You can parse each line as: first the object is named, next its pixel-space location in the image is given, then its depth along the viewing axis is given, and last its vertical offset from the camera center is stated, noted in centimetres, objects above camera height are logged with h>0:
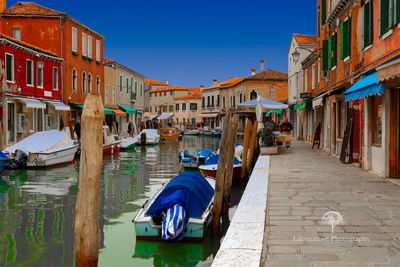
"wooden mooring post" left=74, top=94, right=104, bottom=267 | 374 -47
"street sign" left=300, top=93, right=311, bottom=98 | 2213 +188
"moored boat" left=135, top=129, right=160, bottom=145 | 3027 -58
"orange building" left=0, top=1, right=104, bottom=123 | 2672 +616
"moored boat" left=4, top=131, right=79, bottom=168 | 1561 -81
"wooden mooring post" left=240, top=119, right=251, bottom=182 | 1267 -89
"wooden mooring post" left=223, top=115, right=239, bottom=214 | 833 -68
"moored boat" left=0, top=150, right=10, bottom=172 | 1396 -103
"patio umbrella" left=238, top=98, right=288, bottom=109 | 1856 +118
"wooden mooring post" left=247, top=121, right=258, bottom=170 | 1429 -42
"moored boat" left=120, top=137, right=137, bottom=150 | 2539 -81
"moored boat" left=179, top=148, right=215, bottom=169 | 1560 -101
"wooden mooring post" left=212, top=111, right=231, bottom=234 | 736 -114
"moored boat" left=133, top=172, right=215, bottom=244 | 641 -139
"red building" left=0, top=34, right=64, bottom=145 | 2028 +217
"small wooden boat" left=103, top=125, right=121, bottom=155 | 2166 -72
